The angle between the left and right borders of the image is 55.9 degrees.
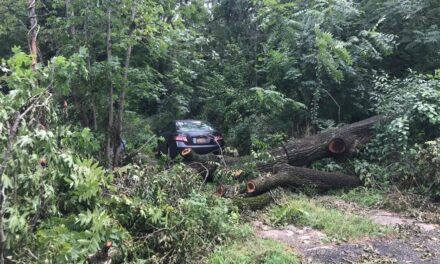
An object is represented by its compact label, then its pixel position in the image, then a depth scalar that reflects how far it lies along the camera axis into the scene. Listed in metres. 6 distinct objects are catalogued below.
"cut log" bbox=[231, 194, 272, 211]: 6.78
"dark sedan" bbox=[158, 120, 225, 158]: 11.50
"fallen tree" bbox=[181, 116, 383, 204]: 7.48
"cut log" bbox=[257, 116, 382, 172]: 9.12
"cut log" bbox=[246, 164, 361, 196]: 7.82
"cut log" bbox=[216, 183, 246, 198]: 7.15
